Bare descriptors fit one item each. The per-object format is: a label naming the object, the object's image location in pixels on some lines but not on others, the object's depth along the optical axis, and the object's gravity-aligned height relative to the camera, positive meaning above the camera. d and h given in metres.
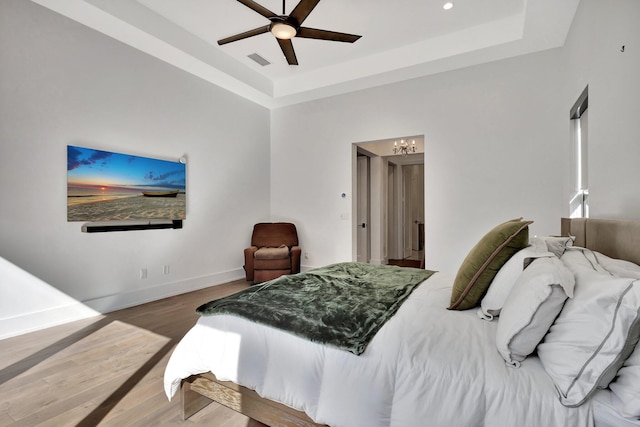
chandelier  6.27 +1.24
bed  0.95 -0.56
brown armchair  4.61 -0.62
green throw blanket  1.41 -0.50
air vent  4.43 +2.16
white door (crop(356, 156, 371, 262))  6.21 +0.14
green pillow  1.61 -0.27
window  2.89 +0.51
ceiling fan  2.57 +1.62
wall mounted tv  3.32 +0.30
